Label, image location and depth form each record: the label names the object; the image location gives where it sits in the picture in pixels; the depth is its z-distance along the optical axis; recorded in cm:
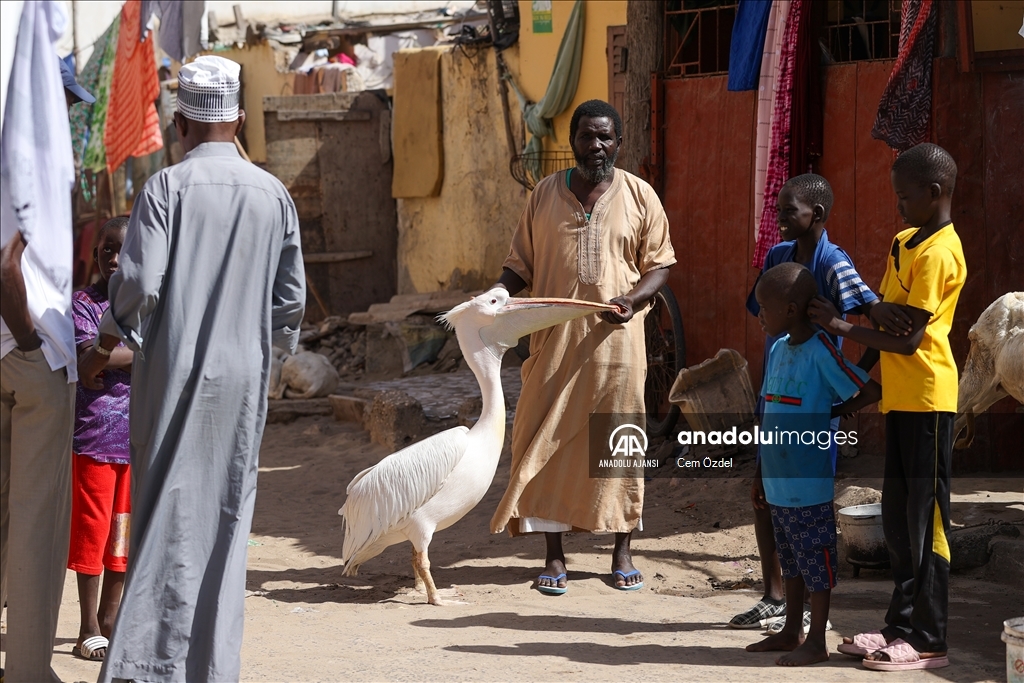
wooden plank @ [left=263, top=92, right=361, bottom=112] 1462
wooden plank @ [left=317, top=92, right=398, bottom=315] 1478
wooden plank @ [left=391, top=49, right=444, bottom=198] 1365
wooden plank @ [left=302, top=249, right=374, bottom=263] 1475
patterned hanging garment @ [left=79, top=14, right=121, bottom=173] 1347
